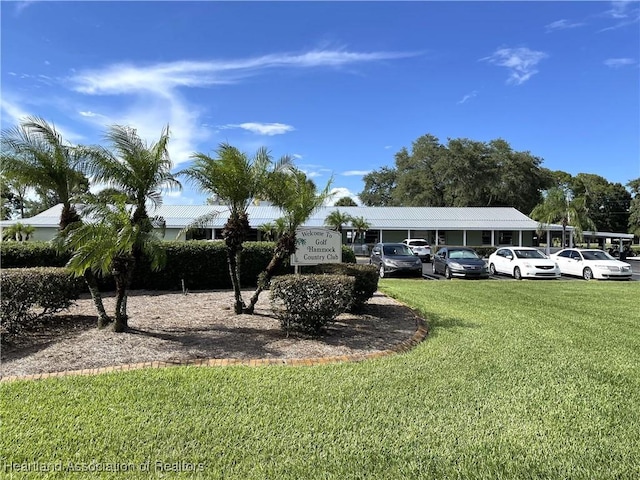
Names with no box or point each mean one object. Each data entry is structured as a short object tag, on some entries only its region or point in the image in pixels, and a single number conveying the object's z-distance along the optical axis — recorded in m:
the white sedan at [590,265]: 17.41
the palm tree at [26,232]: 28.28
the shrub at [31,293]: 6.11
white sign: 8.09
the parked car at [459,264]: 17.42
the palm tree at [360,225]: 34.78
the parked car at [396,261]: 17.53
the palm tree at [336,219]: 33.31
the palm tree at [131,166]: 6.36
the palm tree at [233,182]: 7.23
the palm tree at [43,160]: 6.19
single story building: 35.56
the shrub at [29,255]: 10.63
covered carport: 45.75
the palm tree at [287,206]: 7.85
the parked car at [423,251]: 29.12
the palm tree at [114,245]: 5.92
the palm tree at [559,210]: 29.58
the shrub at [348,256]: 14.16
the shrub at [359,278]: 8.13
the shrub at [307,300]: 6.26
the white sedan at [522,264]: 17.55
